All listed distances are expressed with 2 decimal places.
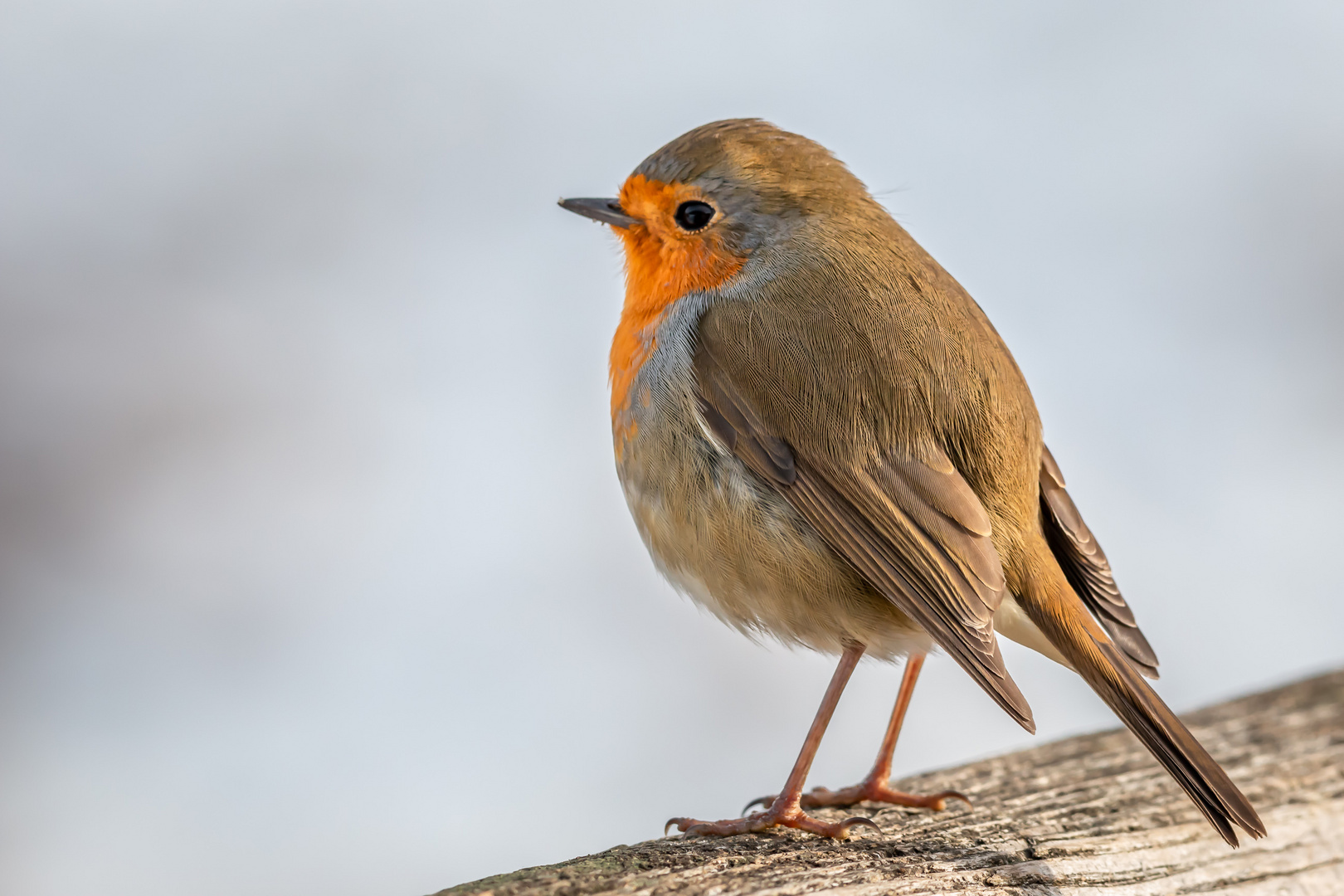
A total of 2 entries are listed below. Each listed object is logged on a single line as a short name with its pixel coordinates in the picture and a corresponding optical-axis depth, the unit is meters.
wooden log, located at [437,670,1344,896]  4.24
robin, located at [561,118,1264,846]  4.97
